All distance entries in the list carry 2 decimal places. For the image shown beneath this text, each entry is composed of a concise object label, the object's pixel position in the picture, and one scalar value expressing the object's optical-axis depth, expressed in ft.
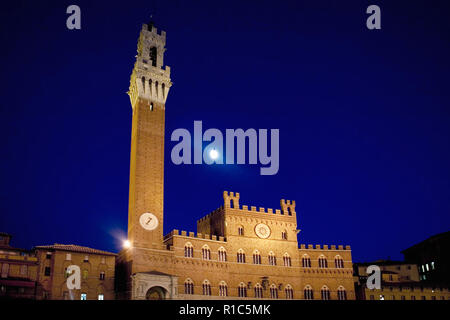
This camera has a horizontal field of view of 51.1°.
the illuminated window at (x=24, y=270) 155.02
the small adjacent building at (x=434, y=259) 221.66
